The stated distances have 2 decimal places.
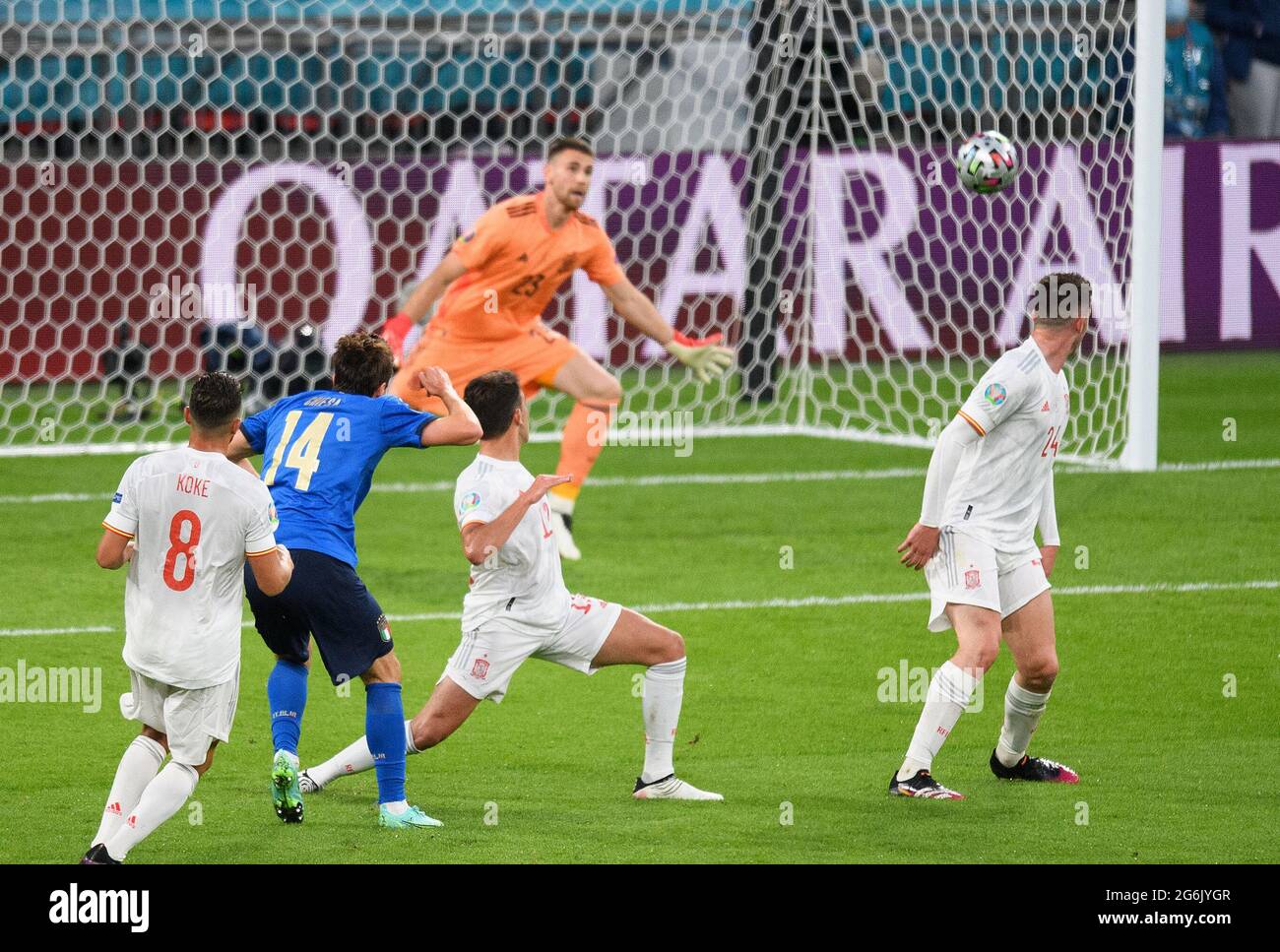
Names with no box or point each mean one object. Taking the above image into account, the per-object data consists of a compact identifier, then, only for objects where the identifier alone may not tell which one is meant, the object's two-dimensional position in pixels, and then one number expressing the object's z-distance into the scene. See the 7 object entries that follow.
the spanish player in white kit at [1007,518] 12.24
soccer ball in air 21.34
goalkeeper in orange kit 20.27
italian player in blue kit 11.49
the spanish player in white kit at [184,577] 10.34
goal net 28.72
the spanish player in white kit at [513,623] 11.74
